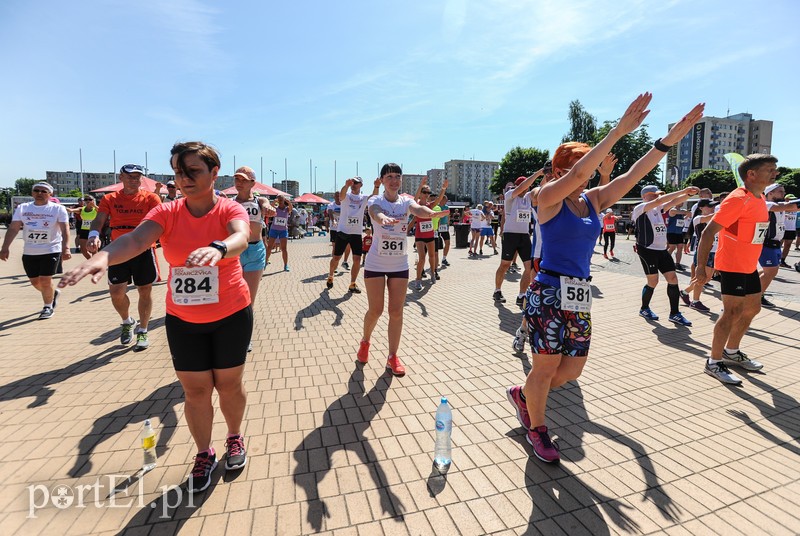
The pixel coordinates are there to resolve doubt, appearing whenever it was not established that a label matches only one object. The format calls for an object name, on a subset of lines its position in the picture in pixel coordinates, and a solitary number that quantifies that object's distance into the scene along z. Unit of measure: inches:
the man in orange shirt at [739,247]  158.2
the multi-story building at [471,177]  6496.1
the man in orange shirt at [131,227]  191.0
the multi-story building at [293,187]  4903.5
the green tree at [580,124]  2331.8
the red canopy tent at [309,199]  1385.3
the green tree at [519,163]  2493.8
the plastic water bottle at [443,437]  105.0
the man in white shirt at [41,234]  244.4
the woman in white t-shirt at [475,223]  597.5
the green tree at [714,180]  2592.5
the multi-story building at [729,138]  4352.9
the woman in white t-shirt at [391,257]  164.1
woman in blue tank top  103.3
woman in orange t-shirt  91.7
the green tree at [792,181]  2255.2
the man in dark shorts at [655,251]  247.9
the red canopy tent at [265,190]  689.6
